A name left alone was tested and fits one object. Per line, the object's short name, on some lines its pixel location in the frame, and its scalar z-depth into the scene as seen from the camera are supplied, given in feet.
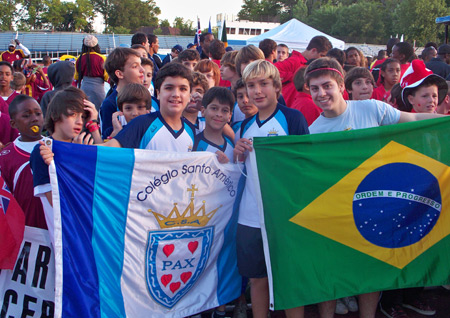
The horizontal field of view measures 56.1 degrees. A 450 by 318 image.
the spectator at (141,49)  20.65
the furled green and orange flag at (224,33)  46.05
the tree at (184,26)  322.34
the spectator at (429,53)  33.06
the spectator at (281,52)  31.30
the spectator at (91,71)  22.36
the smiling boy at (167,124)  11.13
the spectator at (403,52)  23.06
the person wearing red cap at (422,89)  13.05
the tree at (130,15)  352.49
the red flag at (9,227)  10.13
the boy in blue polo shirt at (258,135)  11.02
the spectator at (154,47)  27.40
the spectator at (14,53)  46.57
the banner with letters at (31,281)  10.35
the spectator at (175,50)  34.40
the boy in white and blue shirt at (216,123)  12.08
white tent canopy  71.31
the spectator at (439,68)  23.63
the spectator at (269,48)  20.87
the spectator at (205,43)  28.89
